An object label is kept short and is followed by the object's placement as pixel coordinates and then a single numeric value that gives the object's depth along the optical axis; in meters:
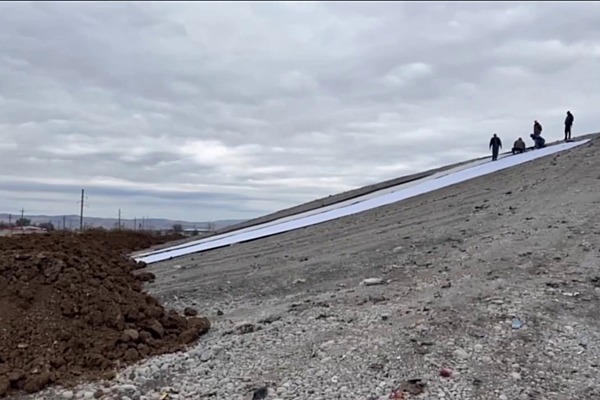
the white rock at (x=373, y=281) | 7.50
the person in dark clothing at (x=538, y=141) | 22.20
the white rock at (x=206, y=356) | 5.13
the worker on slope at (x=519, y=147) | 22.15
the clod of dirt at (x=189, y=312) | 6.72
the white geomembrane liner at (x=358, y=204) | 15.38
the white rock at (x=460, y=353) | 4.72
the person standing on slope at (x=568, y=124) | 22.45
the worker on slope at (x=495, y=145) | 20.78
